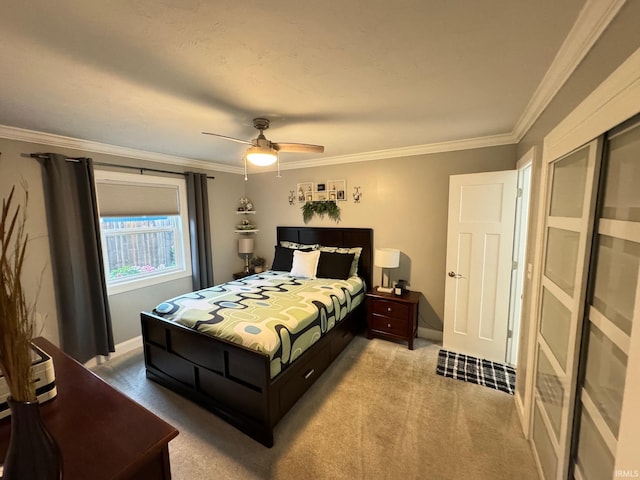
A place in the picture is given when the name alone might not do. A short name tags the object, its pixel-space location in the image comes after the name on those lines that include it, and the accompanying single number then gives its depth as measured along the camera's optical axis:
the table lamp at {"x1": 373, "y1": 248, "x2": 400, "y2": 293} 3.22
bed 1.89
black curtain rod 2.47
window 3.06
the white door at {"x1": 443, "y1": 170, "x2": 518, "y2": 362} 2.67
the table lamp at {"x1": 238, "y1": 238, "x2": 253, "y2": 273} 4.46
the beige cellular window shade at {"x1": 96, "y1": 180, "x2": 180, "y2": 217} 3.01
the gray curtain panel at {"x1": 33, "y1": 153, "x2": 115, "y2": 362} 2.58
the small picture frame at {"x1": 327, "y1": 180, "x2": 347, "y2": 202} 3.77
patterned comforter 2.00
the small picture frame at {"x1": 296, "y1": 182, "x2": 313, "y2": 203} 4.04
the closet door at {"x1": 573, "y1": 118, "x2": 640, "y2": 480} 0.93
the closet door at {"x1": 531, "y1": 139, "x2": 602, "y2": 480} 1.20
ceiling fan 2.11
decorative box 1.06
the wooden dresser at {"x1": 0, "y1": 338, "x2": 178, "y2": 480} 0.84
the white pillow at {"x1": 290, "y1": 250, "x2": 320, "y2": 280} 3.55
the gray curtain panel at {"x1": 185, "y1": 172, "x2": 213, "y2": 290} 3.74
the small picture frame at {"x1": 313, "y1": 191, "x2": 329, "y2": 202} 3.92
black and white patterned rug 2.49
